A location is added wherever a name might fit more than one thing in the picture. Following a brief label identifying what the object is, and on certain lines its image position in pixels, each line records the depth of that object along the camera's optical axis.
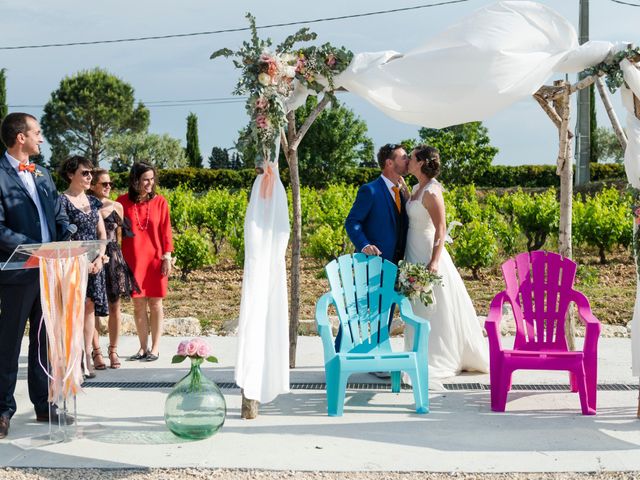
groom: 6.30
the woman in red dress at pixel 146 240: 6.82
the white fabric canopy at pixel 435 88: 5.21
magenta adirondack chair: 5.33
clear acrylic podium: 4.80
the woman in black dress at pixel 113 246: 6.64
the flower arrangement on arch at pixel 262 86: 5.29
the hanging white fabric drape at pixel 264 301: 5.15
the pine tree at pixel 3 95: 43.56
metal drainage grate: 6.07
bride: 6.17
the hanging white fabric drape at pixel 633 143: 5.31
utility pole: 19.16
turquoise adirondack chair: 5.67
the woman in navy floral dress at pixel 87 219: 6.17
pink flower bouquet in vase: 4.77
